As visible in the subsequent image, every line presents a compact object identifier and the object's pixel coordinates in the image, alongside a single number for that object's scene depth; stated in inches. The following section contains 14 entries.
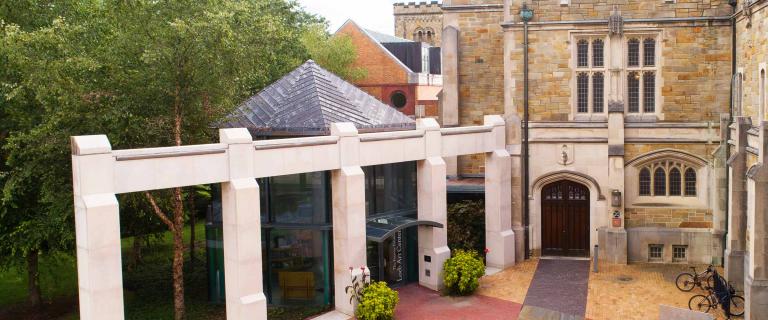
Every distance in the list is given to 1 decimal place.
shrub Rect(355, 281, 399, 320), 776.3
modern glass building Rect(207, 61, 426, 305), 862.5
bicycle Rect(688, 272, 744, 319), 783.7
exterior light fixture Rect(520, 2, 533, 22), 1016.9
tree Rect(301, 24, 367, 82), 2039.9
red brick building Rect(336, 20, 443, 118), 2260.1
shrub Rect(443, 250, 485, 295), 885.8
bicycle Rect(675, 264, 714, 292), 868.6
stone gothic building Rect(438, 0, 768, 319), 988.6
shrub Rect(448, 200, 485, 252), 1034.1
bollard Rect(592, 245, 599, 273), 975.6
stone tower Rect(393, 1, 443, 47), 3245.6
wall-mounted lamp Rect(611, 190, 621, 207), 1001.5
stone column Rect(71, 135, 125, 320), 608.7
